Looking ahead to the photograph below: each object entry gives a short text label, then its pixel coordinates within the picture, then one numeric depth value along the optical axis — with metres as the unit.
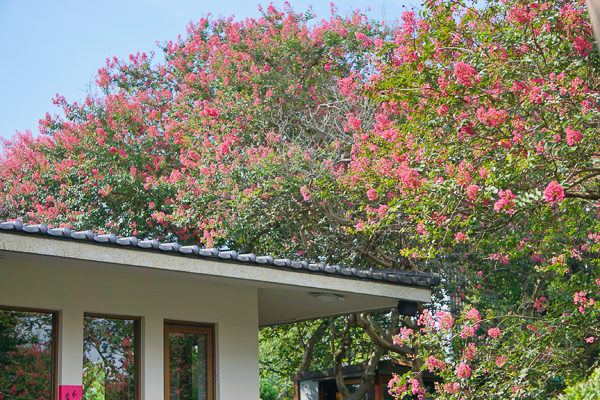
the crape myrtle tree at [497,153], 5.66
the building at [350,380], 12.63
